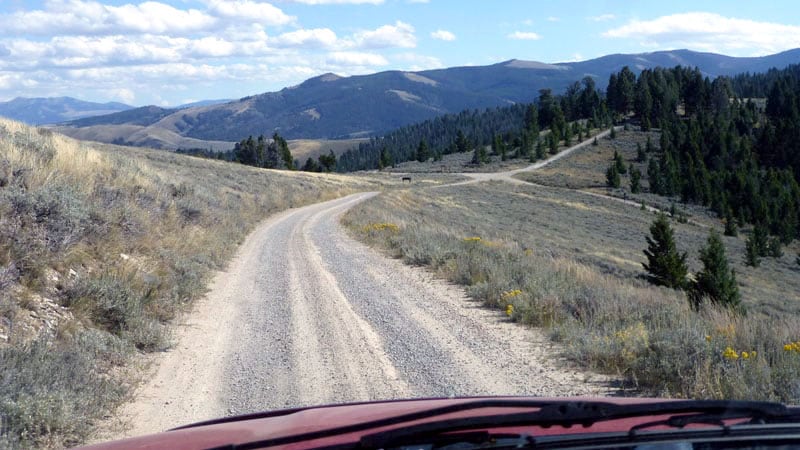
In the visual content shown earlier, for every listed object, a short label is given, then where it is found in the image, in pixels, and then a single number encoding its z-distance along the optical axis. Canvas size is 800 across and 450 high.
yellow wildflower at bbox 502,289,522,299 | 9.92
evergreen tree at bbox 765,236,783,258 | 53.12
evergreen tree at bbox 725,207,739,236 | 60.38
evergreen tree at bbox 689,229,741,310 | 22.52
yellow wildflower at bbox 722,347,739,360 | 5.91
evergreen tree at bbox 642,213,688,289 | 25.61
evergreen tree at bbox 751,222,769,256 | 51.70
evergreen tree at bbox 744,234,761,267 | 45.94
